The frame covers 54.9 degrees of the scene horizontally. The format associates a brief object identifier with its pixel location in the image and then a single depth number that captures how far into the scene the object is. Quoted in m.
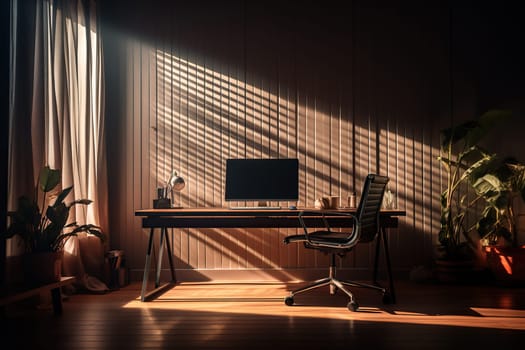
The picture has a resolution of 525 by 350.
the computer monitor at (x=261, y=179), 4.21
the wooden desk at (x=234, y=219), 3.79
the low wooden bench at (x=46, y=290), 2.79
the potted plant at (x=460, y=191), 4.53
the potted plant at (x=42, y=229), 3.19
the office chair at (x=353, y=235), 3.51
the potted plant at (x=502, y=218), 4.43
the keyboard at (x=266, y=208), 3.97
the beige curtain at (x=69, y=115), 3.43
